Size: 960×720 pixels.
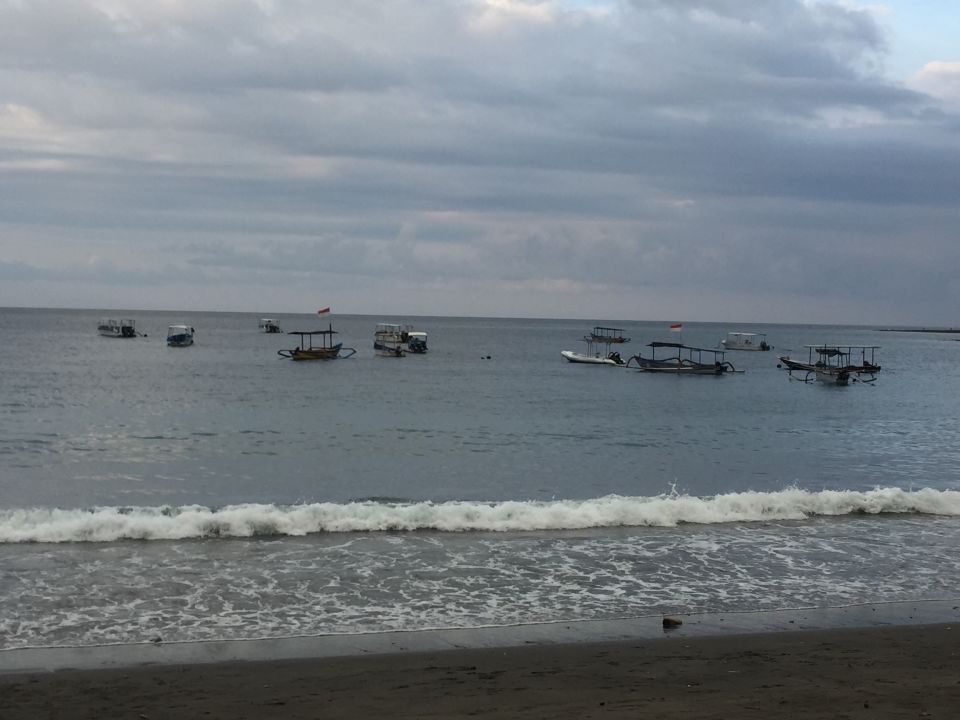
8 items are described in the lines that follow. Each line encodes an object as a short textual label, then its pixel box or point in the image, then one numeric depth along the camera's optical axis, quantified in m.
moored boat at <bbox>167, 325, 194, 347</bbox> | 123.44
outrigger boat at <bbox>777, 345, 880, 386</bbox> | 80.38
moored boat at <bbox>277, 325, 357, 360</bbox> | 97.25
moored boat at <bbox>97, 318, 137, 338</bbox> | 149.12
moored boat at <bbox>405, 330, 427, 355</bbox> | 117.25
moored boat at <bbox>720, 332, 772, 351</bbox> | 157.82
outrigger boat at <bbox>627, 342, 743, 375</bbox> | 91.31
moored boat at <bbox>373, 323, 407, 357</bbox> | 110.69
